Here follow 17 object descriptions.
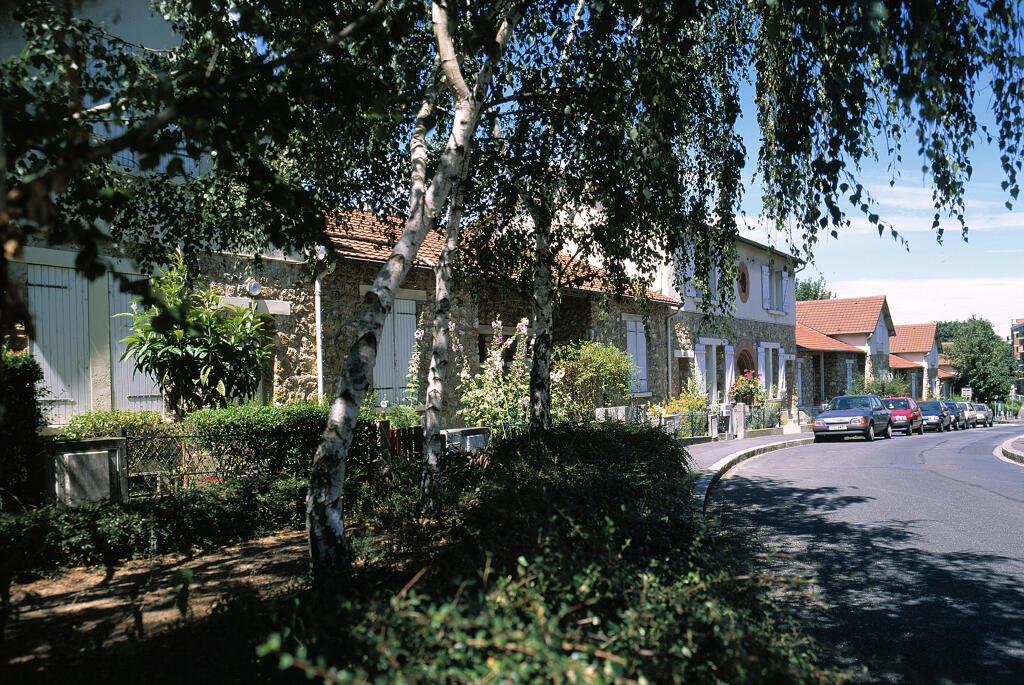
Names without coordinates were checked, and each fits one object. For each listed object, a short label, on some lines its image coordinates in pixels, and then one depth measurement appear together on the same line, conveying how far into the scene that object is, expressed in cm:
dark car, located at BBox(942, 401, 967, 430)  3325
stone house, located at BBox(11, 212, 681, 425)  873
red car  2495
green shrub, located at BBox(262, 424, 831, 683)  212
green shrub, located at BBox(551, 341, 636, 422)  1617
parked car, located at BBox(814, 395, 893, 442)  2081
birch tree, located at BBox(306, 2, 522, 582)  389
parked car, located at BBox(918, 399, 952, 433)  2930
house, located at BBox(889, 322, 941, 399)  5238
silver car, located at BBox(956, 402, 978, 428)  3847
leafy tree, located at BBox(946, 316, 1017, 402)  5509
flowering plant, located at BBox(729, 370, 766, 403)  2381
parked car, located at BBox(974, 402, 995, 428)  4022
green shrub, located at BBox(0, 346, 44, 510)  621
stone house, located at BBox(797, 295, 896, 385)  3916
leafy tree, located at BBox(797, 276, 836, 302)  6216
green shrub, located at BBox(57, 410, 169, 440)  852
